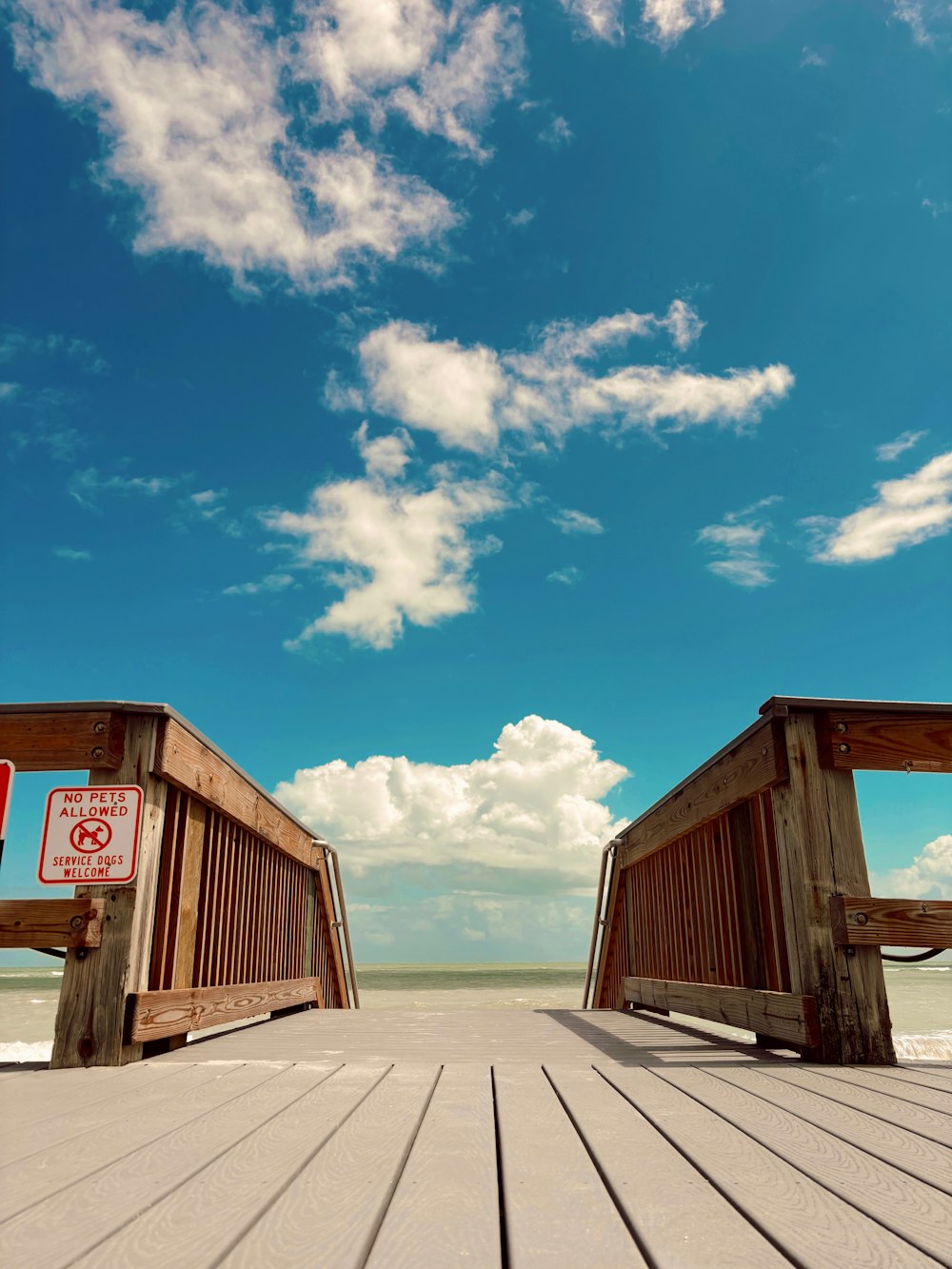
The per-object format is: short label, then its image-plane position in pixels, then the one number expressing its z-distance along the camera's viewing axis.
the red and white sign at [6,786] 2.14
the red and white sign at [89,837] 3.37
